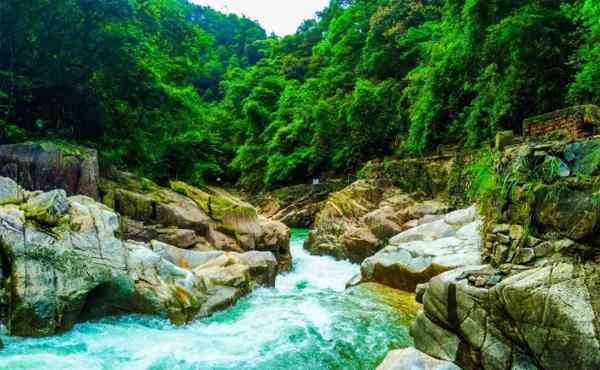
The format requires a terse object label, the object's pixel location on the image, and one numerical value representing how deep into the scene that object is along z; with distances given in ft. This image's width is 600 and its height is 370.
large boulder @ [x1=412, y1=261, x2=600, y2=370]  10.36
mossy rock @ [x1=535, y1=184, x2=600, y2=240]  11.55
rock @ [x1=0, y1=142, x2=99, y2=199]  26.81
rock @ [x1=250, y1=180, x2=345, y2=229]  76.69
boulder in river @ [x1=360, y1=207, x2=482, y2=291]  22.56
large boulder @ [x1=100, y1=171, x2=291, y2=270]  31.68
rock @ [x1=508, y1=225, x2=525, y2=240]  13.66
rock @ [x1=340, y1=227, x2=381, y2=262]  40.32
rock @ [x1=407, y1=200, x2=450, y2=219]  42.39
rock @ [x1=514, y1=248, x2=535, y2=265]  12.81
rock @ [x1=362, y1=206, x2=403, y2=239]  40.70
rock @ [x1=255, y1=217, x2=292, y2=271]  38.55
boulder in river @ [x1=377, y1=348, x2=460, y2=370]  12.51
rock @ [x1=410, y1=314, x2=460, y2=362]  13.03
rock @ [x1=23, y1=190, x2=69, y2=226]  19.45
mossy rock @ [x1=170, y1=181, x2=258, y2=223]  37.73
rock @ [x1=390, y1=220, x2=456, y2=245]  28.86
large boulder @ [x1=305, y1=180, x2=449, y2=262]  41.16
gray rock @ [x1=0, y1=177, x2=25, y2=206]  20.58
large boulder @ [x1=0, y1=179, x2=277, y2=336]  16.66
